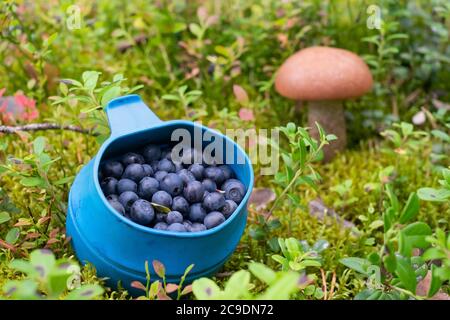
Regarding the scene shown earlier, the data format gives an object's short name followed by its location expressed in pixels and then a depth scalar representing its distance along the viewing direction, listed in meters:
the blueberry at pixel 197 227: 0.53
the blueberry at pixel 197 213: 0.54
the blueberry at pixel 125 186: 0.54
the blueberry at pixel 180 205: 0.54
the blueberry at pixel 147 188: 0.54
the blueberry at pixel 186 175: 0.55
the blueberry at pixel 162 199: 0.53
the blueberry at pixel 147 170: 0.55
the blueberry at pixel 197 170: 0.55
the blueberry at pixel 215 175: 0.55
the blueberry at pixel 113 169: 0.55
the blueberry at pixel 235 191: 0.55
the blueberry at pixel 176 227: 0.52
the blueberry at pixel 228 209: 0.54
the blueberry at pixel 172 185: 0.54
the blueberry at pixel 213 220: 0.53
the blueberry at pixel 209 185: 0.55
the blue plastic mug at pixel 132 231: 0.52
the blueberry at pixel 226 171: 0.56
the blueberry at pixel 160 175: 0.55
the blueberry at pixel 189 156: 0.56
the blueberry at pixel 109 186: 0.54
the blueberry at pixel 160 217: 0.53
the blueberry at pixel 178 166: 0.56
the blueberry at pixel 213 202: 0.54
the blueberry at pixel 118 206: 0.53
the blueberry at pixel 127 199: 0.53
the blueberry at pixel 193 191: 0.54
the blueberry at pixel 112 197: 0.53
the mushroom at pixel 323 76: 0.66
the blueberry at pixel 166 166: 0.55
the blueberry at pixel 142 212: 0.53
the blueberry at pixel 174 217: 0.53
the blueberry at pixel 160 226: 0.53
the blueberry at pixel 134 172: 0.54
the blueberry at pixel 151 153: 0.56
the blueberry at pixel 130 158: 0.55
